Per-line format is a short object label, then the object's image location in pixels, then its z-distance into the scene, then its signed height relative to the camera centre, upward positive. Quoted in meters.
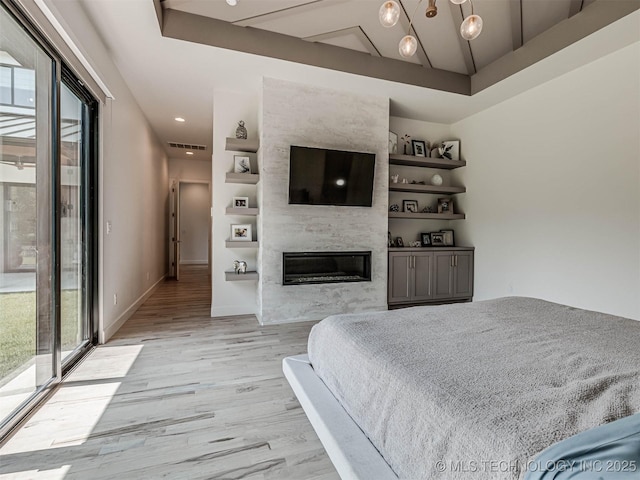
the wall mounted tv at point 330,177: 3.58 +0.66
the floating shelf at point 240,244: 3.63 -0.16
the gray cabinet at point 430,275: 4.17 -0.59
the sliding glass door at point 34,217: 1.61 +0.06
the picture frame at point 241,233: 3.82 -0.04
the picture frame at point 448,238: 4.88 -0.07
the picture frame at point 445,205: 4.79 +0.45
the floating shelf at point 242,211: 3.64 +0.23
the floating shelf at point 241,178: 3.65 +0.63
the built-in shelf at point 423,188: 4.39 +0.66
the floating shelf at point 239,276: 3.58 -0.55
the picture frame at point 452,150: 4.79 +1.31
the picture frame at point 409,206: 4.69 +0.41
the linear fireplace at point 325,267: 3.72 -0.46
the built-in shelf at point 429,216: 4.40 +0.26
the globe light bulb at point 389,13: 1.84 +1.34
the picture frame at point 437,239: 4.82 -0.09
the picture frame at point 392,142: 4.41 +1.32
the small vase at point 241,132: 3.77 +1.20
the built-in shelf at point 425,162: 4.34 +1.06
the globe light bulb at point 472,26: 1.96 +1.35
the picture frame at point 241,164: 3.83 +0.83
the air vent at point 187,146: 6.12 +1.70
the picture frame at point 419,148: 4.68 +1.30
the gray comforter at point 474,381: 0.75 -0.47
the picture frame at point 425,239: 4.78 -0.09
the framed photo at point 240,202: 3.83 +0.35
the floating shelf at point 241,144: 3.62 +1.03
